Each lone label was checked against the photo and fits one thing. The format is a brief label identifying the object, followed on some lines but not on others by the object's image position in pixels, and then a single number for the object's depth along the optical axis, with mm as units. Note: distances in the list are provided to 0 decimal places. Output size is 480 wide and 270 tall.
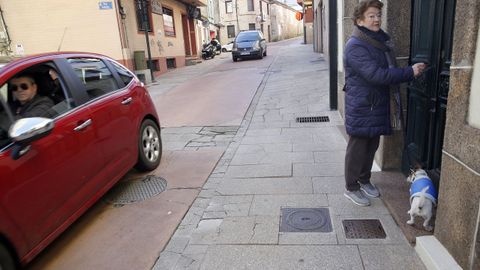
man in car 3238
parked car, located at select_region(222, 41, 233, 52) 38194
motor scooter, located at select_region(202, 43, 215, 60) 26500
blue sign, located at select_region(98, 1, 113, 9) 13695
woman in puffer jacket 3207
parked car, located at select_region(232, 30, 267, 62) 20395
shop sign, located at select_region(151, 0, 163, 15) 17566
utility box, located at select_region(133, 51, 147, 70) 14648
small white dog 2973
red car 2730
